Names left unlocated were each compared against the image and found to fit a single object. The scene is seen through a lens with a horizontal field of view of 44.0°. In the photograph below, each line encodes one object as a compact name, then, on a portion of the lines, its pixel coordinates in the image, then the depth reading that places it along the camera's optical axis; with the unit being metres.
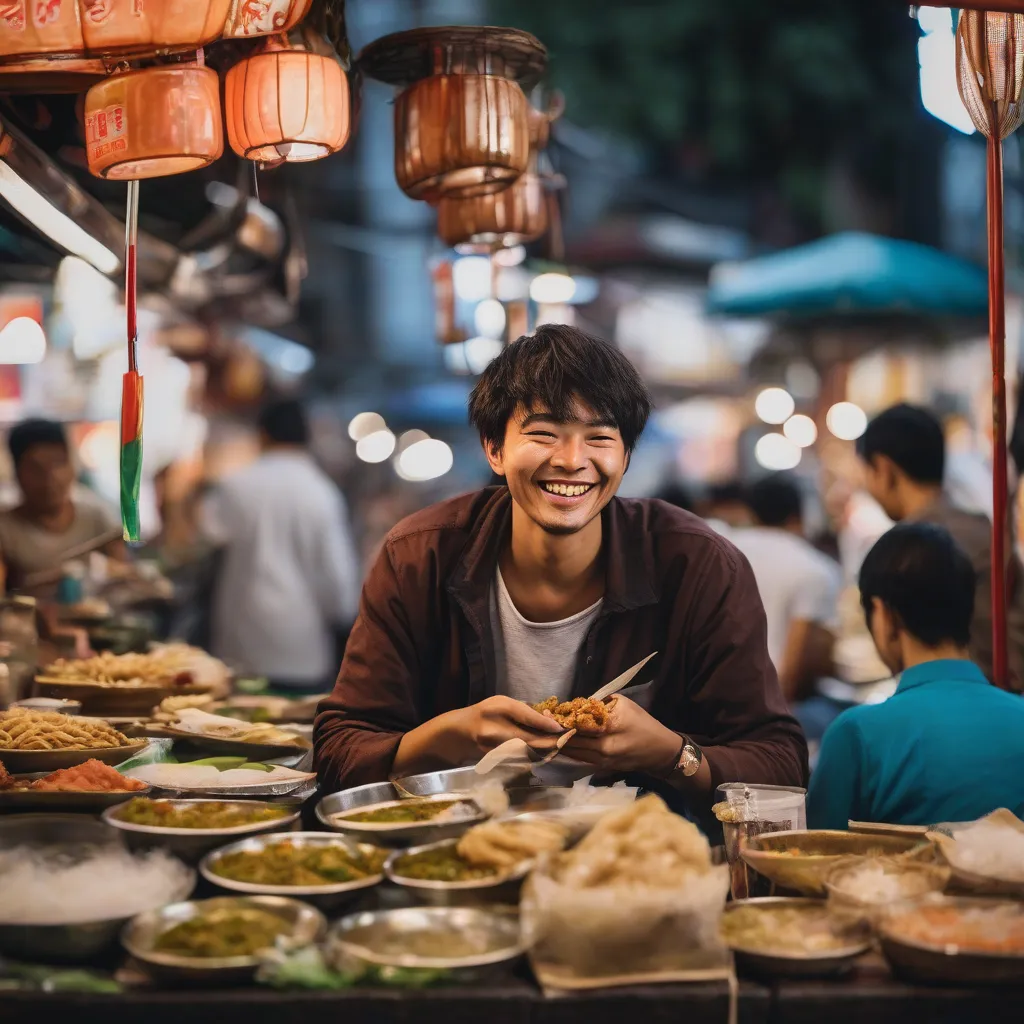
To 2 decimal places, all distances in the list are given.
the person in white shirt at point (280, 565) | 7.96
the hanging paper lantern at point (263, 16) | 3.71
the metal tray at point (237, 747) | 4.21
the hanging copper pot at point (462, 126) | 4.38
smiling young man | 3.57
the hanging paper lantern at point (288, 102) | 3.98
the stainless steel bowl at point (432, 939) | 2.40
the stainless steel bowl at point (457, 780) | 3.30
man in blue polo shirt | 3.60
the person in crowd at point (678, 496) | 9.00
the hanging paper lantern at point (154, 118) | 3.54
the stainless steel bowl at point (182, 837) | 2.90
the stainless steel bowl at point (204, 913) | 2.38
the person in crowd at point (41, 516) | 7.17
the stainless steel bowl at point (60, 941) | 2.52
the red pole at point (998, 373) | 3.95
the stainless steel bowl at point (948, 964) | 2.39
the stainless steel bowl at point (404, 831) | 2.93
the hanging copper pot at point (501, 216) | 5.46
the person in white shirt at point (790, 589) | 7.32
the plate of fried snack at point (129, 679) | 4.95
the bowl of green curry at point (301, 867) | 2.66
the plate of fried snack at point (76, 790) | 3.28
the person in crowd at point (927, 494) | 5.94
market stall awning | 9.70
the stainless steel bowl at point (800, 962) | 2.44
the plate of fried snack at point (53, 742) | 3.72
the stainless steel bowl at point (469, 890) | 2.61
